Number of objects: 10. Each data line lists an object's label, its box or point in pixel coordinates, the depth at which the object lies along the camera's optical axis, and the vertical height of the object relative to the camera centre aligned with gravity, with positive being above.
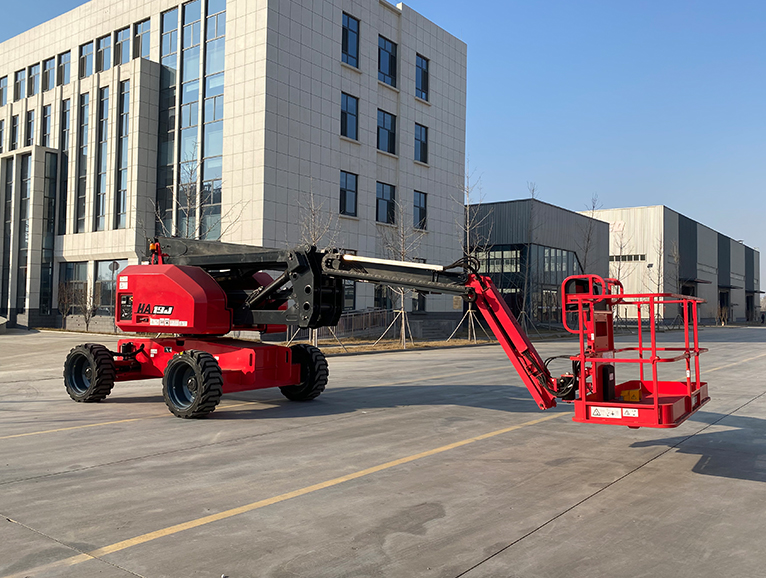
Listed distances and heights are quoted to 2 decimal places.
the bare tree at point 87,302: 38.12 -0.24
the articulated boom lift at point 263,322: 7.91 -0.34
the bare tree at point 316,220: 31.15 +4.21
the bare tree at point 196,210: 32.28 +4.73
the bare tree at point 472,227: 37.28 +6.23
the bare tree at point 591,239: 59.56 +6.32
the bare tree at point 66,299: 40.47 -0.09
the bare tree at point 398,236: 37.99 +4.11
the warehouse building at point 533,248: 51.84 +4.92
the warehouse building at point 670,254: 77.44 +6.86
